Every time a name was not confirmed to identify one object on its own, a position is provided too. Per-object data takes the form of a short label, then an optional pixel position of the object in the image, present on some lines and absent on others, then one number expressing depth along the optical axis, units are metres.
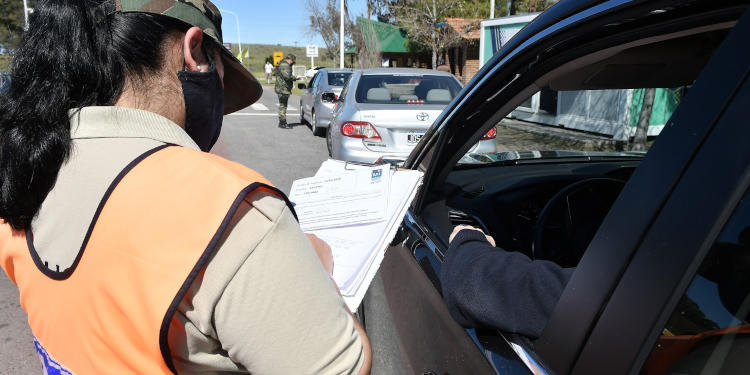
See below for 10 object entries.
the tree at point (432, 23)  23.16
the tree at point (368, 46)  28.97
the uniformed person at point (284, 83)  12.96
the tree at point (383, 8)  32.08
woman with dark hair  0.75
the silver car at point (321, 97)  11.05
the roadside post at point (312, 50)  33.35
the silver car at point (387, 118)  6.20
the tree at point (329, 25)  34.91
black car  0.73
